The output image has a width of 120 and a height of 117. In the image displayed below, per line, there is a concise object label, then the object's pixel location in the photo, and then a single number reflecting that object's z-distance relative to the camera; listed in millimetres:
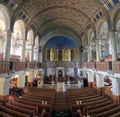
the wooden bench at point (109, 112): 6554
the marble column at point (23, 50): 13867
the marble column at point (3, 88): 9156
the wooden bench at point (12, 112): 6386
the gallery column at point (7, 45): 10179
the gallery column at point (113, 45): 10132
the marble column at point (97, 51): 13906
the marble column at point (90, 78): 17620
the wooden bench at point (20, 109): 6876
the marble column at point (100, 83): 13461
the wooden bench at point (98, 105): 7828
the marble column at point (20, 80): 13366
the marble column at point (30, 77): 17388
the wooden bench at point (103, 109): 7035
